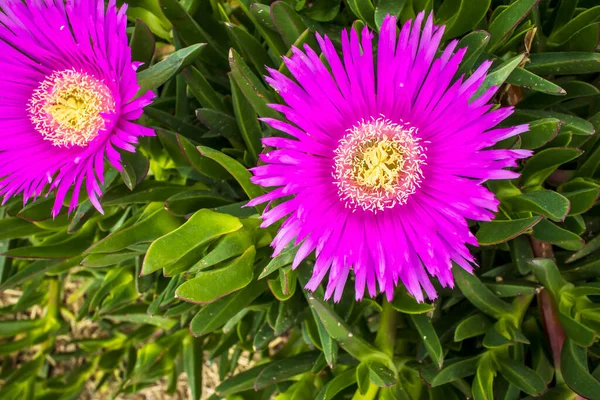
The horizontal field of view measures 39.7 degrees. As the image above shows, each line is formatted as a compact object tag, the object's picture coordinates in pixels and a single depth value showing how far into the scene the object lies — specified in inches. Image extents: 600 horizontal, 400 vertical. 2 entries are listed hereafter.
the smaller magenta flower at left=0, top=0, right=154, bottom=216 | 10.3
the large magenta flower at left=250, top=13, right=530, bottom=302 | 9.8
